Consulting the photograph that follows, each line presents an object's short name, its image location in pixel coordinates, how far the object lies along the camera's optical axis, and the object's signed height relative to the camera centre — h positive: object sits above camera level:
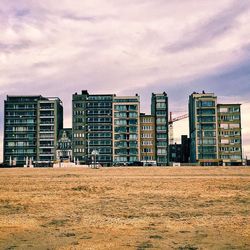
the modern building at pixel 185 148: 172.38 +3.83
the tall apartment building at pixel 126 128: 151.12 +11.27
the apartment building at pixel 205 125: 148.50 +11.92
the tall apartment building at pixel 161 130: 151.50 +10.32
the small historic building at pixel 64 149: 154.00 +3.33
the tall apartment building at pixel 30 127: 154.75 +12.08
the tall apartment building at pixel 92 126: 151.25 +12.03
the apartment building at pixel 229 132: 147.50 +9.25
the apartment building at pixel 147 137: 151.00 +7.68
